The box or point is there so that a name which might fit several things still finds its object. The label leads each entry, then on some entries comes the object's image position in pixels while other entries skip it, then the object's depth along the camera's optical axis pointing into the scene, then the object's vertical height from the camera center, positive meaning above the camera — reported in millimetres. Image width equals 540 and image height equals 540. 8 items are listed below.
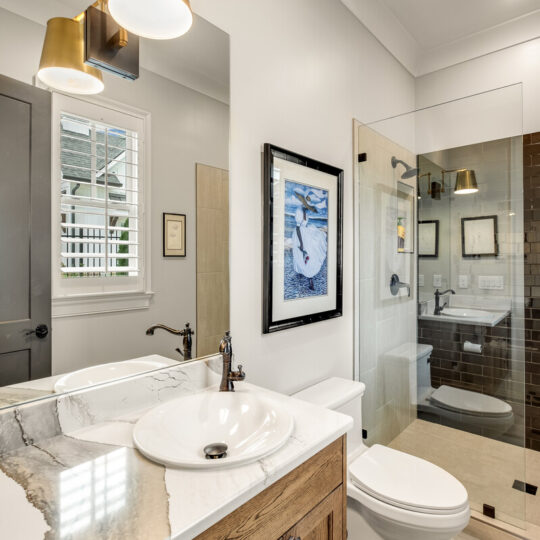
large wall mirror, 921 +162
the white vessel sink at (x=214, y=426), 910 -437
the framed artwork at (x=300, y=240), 1571 +136
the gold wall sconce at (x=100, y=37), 966 +645
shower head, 2170 +575
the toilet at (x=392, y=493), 1360 -866
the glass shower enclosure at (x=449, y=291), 1853 -120
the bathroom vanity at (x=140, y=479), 652 -435
